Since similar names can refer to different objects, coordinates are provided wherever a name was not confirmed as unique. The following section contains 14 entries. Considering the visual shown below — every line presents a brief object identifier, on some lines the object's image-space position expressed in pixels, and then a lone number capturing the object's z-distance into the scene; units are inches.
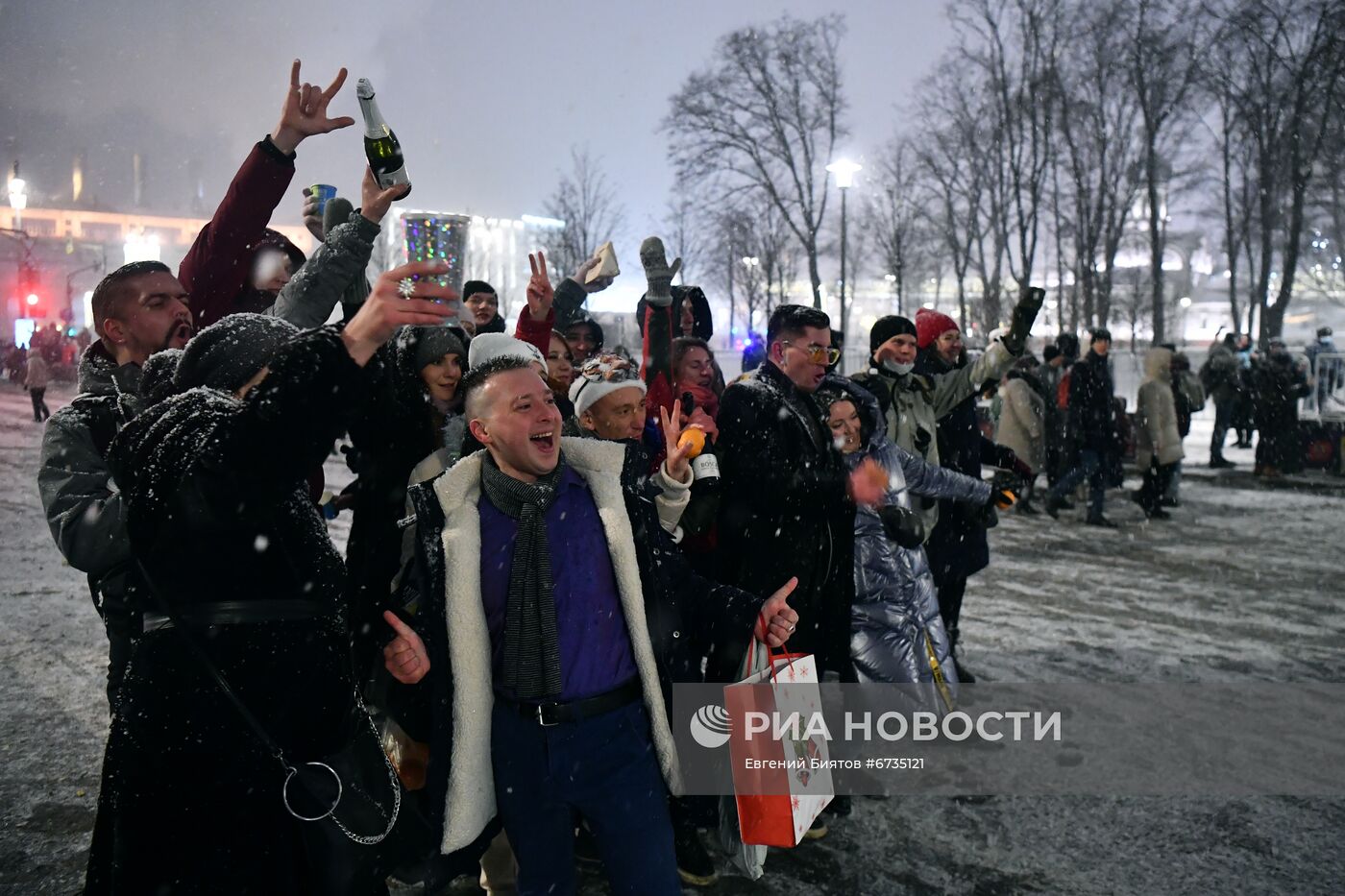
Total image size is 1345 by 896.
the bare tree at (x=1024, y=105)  944.9
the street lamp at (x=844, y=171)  1020.5
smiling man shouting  98.1
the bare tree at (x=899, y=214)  1218.6
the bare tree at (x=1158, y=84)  914.7
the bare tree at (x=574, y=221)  1156.5
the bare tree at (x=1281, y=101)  739.4
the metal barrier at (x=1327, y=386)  609.9
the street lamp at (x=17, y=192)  1449.3
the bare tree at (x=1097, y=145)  950.4
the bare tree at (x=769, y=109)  1038.4
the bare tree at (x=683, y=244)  1285.8
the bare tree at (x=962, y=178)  1069.1
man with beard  93.7
